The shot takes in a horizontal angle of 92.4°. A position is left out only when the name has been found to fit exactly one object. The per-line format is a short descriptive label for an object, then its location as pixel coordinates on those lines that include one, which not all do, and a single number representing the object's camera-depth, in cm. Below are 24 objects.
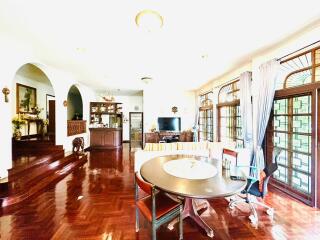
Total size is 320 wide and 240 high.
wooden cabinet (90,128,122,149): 698
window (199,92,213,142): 592
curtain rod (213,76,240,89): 421
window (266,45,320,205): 239
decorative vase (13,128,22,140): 443
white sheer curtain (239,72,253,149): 338
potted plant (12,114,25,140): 425
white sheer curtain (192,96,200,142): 671
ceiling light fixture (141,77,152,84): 452
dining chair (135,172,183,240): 146
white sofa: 313
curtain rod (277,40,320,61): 228
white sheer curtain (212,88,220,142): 519
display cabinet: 752
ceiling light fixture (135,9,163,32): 186
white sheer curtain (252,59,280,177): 282
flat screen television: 671
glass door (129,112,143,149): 782
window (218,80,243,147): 424
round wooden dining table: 140
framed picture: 491
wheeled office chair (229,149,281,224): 203
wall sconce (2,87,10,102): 268
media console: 662
